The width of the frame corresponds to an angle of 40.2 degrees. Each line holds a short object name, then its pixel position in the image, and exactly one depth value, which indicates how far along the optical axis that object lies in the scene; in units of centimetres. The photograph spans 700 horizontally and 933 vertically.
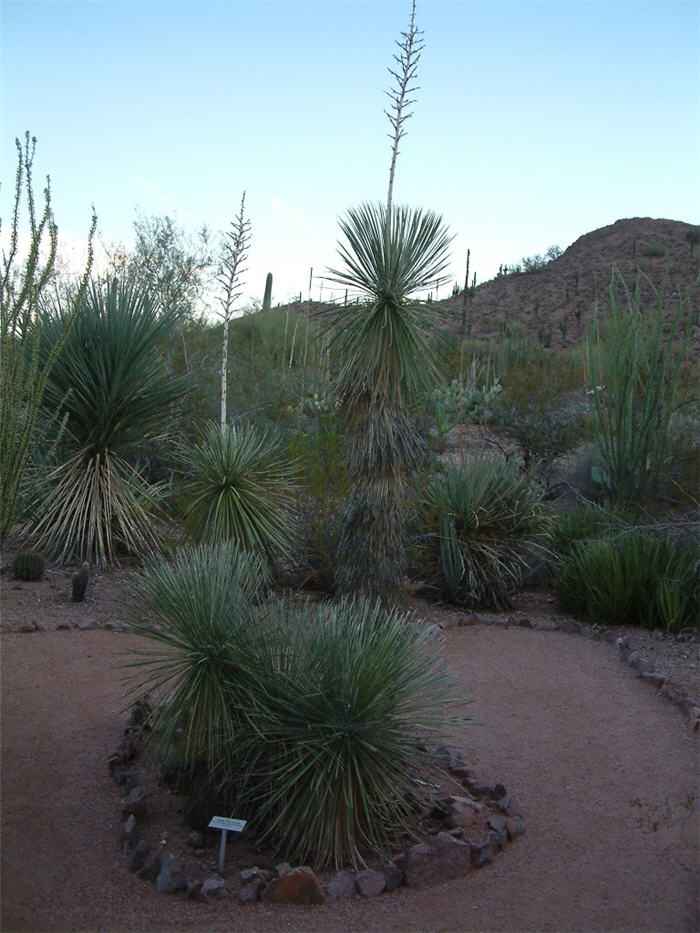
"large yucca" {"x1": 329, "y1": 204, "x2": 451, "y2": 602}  739
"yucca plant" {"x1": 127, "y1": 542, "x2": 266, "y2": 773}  479
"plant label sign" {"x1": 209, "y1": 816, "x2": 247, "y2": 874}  426
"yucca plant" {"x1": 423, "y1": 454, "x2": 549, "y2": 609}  1013
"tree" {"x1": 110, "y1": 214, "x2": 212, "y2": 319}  2055
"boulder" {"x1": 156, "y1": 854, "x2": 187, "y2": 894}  425
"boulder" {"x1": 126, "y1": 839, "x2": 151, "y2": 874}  441
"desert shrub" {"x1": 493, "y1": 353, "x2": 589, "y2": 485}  1683
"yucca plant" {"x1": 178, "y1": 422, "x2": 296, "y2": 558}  956
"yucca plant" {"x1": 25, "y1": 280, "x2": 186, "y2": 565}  1034
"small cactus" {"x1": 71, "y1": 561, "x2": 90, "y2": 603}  912
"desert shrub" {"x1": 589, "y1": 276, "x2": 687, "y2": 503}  1243
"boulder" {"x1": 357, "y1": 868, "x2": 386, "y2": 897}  428
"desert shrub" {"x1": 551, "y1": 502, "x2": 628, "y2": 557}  1082
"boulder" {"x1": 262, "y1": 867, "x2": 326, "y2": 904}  419
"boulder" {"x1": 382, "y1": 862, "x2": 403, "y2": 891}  435
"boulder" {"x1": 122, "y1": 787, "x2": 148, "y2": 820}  491
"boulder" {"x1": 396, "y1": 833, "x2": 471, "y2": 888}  440
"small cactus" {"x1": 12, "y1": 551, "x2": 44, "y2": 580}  975
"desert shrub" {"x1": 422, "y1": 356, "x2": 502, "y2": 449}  1723
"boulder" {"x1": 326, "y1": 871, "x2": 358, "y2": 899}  426
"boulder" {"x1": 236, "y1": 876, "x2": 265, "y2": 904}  419
